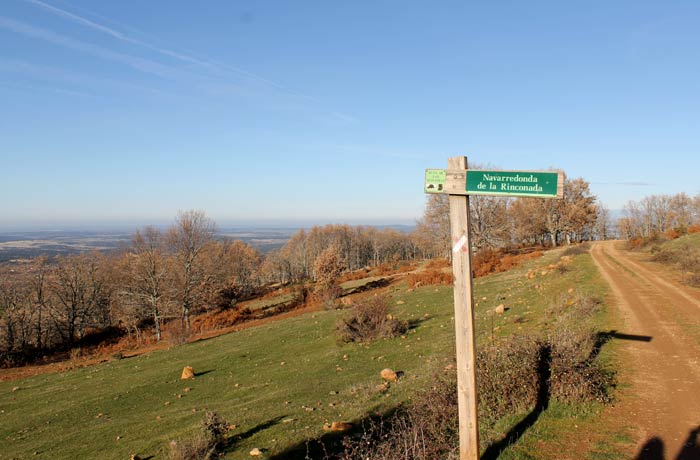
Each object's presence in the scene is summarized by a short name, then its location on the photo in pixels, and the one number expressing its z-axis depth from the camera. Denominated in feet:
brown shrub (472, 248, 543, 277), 126.72
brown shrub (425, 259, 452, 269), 164.85
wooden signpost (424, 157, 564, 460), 15.26
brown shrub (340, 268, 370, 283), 198.61
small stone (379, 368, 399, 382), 41.96
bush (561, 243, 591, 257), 133.38
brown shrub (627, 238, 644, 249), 145.53
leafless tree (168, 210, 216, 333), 145.28
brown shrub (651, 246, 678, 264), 88.95
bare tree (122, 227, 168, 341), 137.18
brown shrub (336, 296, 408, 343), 63.05
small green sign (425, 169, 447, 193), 15.75
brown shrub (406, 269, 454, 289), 120.16
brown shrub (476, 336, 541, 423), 24.03
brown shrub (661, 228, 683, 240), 143.64
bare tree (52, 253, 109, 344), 157.38
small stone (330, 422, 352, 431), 29.17
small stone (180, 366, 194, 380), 61.25
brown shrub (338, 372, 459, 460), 18.83
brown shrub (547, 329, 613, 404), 23.43
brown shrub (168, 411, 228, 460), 27.12
